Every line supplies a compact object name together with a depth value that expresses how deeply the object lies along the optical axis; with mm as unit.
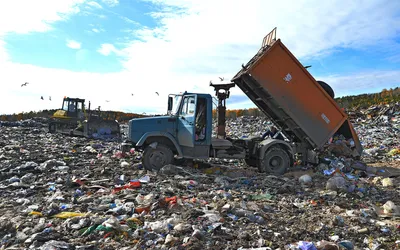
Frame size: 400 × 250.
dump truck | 6812
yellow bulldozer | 14720
